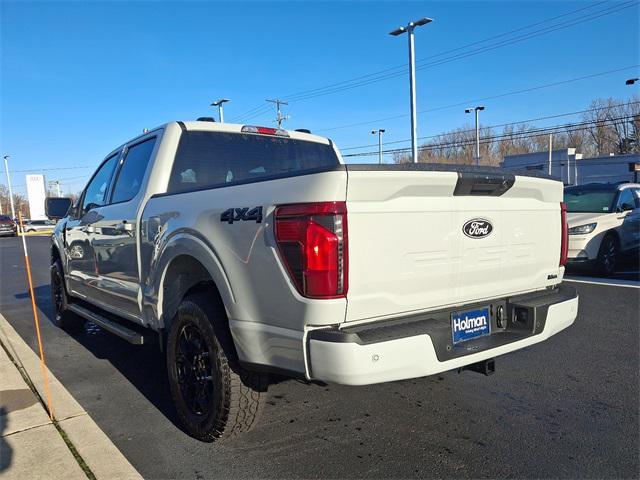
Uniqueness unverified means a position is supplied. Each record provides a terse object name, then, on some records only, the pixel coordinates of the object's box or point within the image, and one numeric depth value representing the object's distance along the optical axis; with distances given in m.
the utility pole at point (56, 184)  69.04
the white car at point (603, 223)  8.56
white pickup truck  2.32
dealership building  44.09
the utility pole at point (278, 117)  39.52
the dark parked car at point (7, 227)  34.59
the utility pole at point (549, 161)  46.44
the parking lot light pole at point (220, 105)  28.52
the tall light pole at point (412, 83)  20.36
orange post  3.50
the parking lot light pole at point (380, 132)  43.32
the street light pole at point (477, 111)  43.22
